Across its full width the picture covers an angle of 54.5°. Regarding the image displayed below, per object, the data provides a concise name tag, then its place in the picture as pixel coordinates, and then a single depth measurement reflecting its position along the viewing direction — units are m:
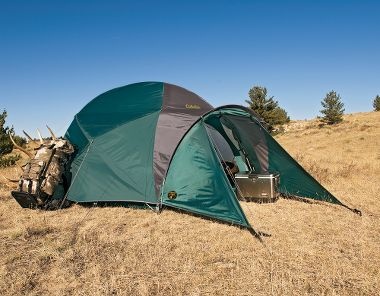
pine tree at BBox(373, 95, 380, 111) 53.52
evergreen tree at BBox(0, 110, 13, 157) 19.55
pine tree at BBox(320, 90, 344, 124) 41.85
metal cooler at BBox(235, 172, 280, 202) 9.02
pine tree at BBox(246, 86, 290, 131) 34.03
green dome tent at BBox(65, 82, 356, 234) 7.77
